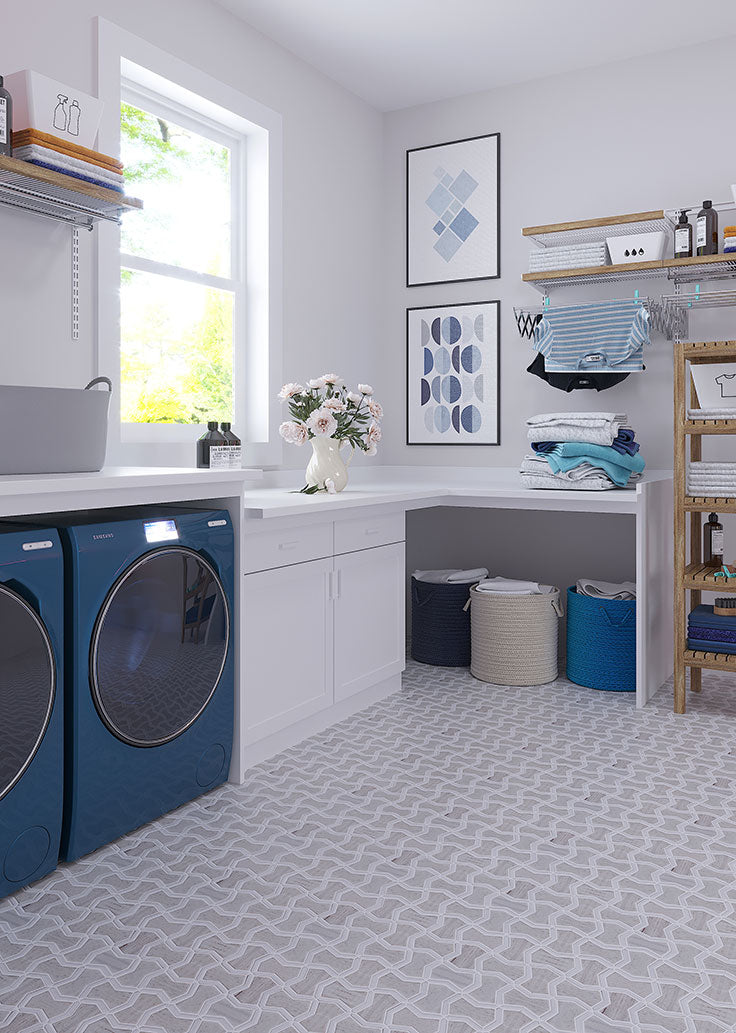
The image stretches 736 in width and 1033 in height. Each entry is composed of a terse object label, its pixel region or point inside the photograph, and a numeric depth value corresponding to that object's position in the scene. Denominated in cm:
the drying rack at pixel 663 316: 342
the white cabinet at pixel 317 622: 250
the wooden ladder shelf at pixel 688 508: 297
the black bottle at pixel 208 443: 278
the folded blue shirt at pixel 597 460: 322
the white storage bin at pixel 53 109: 216
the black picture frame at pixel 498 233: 389
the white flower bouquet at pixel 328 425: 301
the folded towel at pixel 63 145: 214
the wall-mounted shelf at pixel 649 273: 323
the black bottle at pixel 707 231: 323
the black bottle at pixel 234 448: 280
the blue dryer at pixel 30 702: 169
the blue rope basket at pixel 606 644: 327
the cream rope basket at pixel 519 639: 340
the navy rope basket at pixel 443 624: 368
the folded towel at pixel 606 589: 340
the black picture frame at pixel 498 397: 391
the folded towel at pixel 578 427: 323
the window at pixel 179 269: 294
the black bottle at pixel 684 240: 328
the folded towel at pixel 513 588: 347
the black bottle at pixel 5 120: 211
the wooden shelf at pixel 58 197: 216
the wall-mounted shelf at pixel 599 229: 332
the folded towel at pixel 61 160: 214
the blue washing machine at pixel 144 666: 188
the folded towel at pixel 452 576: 375
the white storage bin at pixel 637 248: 333
